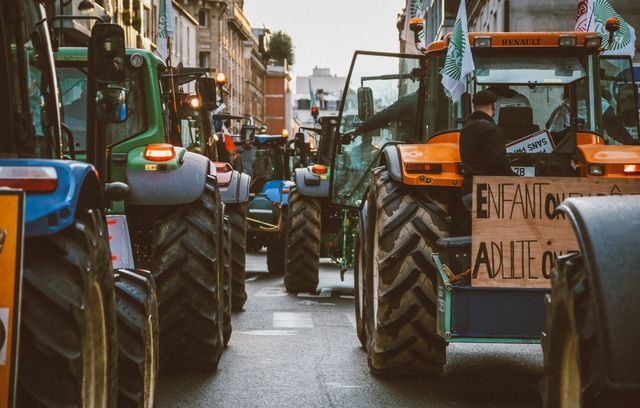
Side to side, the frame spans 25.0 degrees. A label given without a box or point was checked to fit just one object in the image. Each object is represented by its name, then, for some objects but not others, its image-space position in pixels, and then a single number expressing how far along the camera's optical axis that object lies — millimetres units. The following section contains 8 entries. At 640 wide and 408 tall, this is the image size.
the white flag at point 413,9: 22891
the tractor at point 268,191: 23031
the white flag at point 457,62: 10055
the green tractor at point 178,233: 9312
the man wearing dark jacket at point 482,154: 8523
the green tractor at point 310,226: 17828
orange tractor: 7926
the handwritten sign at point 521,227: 7887
